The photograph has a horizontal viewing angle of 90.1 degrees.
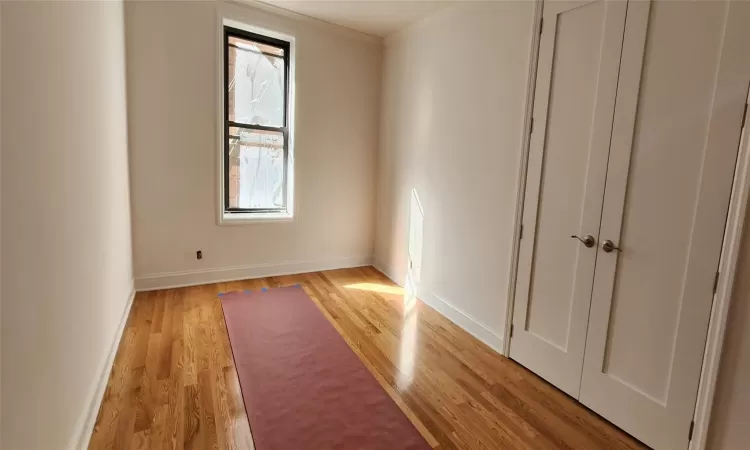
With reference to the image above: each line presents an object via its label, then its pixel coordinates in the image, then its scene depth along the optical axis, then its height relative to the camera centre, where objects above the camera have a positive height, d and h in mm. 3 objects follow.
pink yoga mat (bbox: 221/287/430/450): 1821 -1254
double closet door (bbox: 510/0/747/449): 1663 -82
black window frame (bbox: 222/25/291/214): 3742 +492
